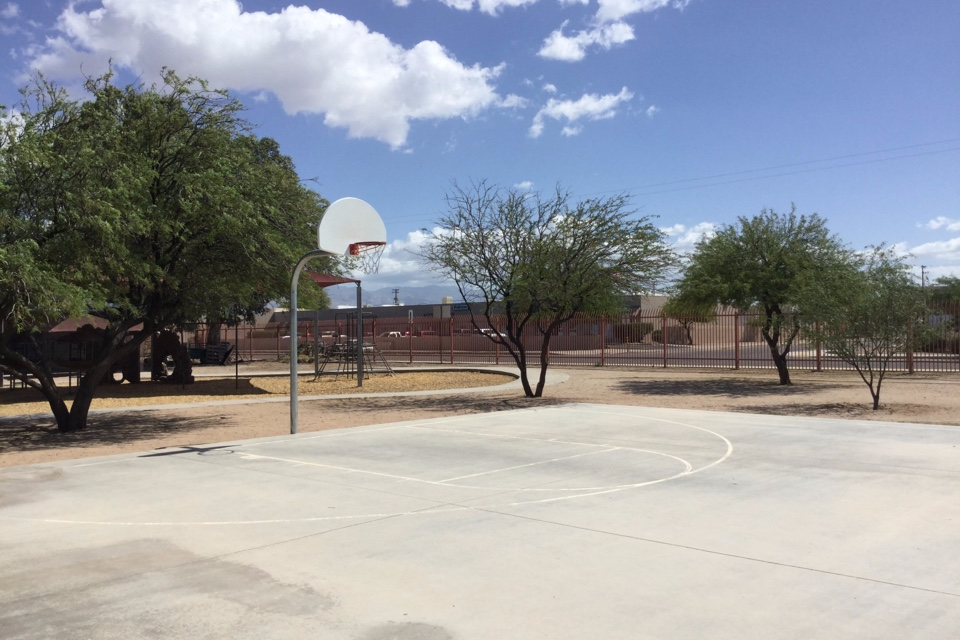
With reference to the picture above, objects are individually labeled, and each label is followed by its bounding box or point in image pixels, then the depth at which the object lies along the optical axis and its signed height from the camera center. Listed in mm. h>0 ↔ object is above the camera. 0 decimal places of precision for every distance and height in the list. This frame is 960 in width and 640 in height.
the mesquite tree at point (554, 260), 21438 +2014
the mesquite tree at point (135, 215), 13391 +2228
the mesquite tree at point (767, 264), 24562 +2100
